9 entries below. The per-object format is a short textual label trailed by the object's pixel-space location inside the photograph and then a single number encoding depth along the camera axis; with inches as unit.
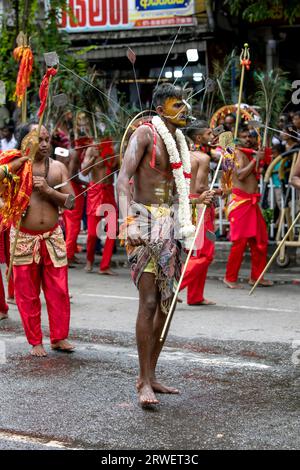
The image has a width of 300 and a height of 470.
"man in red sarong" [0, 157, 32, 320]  332.8
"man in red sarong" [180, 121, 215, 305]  353.7
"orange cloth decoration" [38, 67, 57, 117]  260.5
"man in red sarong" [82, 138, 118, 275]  455.2
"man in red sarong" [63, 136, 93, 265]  472.1
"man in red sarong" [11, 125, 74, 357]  277.1
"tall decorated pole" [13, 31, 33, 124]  280.1
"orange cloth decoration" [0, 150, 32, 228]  265.0
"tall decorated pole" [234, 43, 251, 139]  320.8
